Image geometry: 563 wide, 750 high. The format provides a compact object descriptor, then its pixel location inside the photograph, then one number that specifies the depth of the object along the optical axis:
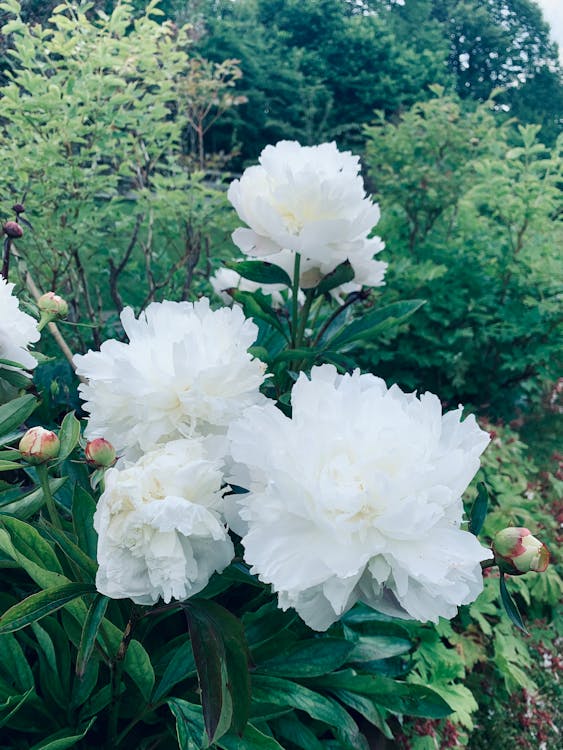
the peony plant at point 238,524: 0.57
